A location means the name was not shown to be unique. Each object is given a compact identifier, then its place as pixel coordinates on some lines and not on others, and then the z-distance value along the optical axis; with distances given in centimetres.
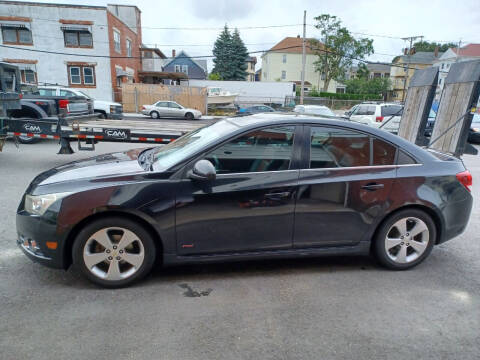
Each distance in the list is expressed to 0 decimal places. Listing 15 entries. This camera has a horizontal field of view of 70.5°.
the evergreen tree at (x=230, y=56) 5100
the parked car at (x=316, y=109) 1542
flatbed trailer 749
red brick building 2791
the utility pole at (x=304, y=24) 2877
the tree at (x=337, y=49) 5106
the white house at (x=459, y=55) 6016
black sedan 297
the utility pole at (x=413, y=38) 4547
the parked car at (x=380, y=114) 1387
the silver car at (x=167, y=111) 2558
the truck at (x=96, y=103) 1420
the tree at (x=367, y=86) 5356
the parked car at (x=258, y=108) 2430
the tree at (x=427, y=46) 9024
